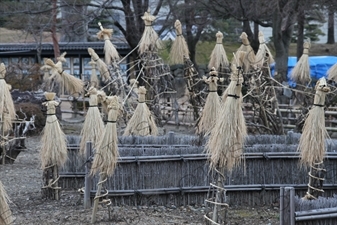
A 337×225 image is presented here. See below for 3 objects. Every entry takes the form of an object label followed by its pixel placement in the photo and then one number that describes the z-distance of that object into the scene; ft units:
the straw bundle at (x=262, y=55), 41.27
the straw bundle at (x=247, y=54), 41.83
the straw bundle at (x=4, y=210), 18.69
